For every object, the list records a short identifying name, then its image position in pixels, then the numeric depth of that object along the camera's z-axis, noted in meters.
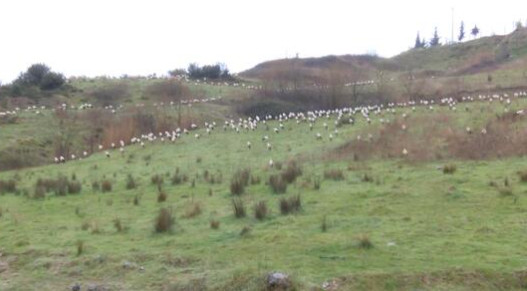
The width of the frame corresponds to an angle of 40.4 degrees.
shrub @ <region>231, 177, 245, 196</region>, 17.73
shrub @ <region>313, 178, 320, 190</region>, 17.42
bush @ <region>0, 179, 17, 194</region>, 22.22
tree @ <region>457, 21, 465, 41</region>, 121.75
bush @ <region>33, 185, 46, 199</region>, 20.17
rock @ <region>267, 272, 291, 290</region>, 9.96
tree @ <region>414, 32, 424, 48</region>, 129.30
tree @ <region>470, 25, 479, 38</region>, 114.25
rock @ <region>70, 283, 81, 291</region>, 11.21
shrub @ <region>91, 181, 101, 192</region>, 20.64
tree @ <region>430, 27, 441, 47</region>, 122.94
